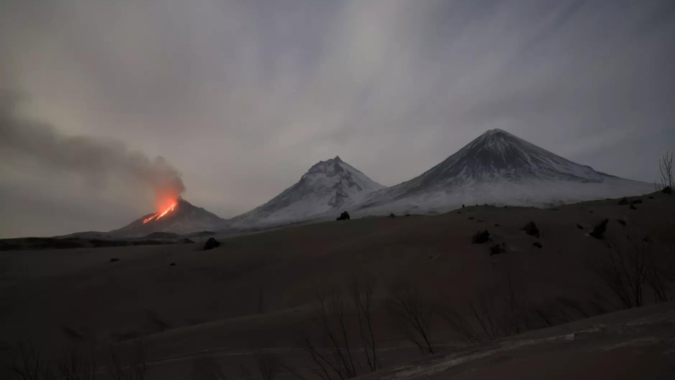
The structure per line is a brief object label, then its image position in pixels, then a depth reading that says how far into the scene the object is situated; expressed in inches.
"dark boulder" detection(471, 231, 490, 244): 804.0
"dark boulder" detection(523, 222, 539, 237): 832.3
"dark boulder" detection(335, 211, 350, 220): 1614.2
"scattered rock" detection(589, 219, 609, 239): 816.9
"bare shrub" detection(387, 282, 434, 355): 427.7
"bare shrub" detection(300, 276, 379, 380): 366.6
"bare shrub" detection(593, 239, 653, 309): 436.1
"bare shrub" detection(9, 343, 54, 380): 401.1
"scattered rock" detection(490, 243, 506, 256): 746.4
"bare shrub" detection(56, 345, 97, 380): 377.6
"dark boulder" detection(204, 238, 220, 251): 1135.2
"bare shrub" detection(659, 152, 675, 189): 937.0
